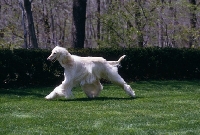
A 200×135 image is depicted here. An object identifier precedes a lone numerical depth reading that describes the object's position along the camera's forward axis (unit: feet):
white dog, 40.83
